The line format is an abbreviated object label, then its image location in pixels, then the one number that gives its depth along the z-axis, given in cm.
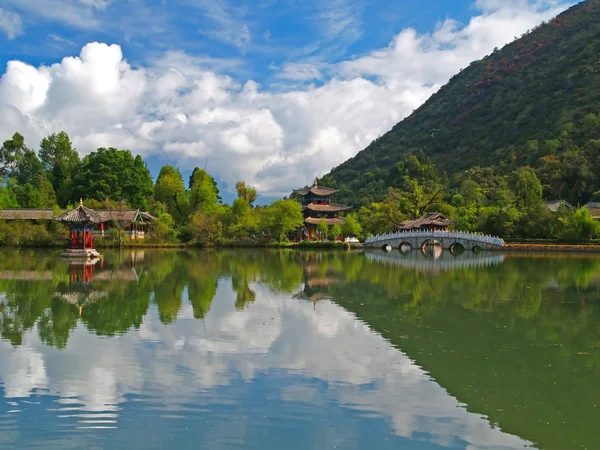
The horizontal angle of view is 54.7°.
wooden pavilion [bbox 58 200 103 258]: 3712
